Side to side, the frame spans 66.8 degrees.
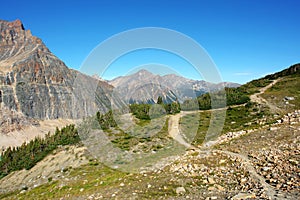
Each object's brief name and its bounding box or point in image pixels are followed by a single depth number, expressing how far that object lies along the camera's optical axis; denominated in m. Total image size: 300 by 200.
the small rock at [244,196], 11.27
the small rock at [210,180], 14.50
